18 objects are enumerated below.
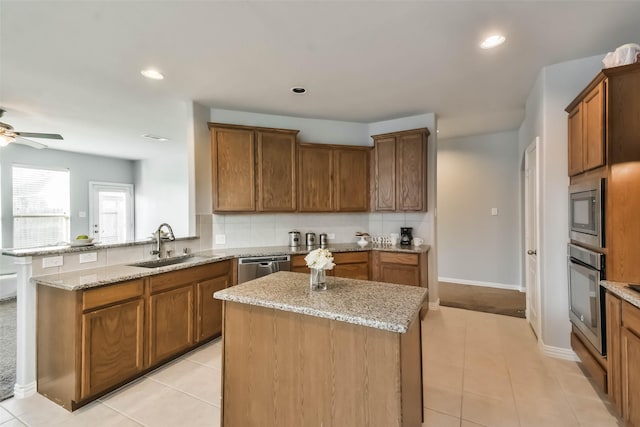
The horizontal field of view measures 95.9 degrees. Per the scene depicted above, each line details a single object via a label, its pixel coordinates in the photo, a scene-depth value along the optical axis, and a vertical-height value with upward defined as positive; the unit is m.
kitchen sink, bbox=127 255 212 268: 2.84 -0.47
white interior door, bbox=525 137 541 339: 2.99 -0.24
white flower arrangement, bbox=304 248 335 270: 1.69 -0.27
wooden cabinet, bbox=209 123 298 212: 3.51 +0.59
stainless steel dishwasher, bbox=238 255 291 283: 3.30 -0.59
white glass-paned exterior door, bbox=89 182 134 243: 6.51 +0.13
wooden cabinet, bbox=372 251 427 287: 3.48 -0.67
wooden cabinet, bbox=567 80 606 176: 1.96 +0.62
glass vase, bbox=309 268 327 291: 1.77 -0.40
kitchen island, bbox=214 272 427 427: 1.33 -0.73
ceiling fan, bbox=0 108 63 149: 3.40 +0.99
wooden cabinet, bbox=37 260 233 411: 2.03 -0.92
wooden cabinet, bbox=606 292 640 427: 1.56 -0.84
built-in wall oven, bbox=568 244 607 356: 1.97 -0.61
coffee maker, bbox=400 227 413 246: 4.00 -0.30
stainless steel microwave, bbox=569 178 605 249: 1.98 +0.00
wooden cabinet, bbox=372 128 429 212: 3.77 +0.59
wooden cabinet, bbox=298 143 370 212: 3.94 +0.51
